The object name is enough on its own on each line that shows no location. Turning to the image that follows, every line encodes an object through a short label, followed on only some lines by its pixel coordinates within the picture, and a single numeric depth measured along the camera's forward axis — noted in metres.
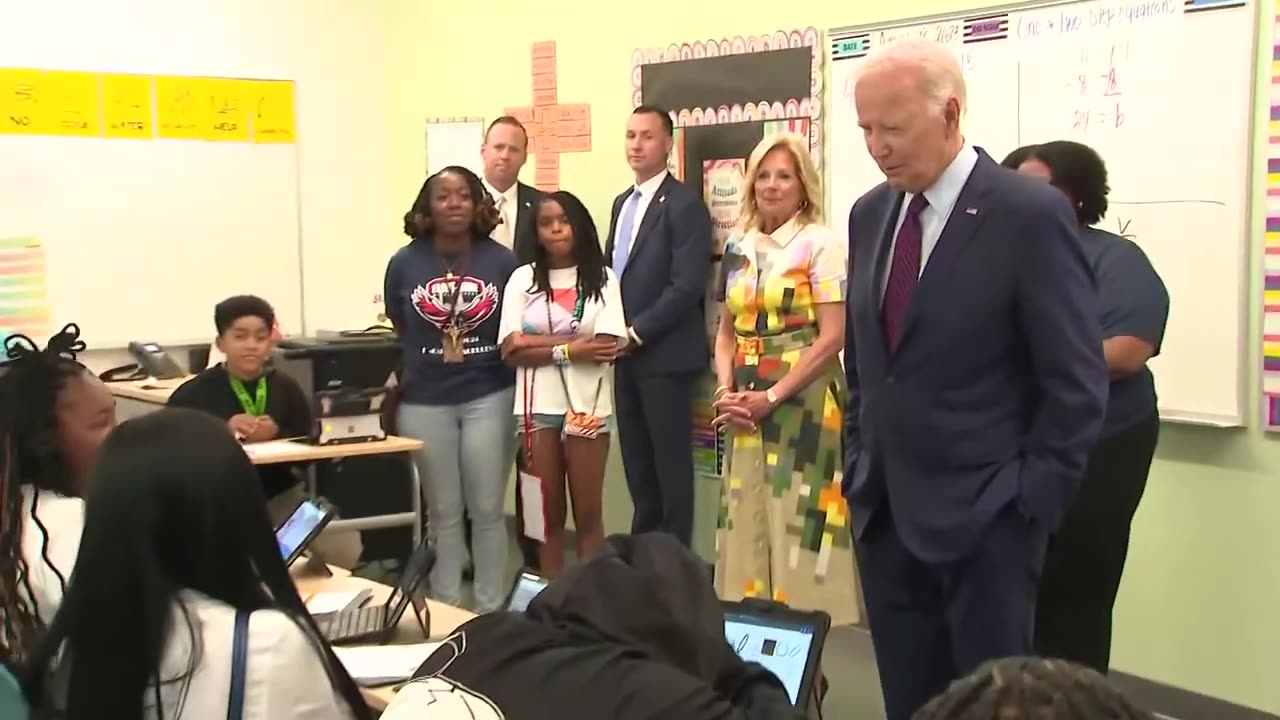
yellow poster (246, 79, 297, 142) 6.66
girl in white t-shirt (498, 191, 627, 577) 4.62
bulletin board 4.70
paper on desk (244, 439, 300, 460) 4.04
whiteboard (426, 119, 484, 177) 6.40
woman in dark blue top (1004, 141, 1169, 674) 3.08
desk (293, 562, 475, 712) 2.18
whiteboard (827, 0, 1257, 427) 3.51
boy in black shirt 4.29
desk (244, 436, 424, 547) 4.07
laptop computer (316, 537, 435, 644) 2.53
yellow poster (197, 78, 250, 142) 6.54
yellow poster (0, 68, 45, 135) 6.02
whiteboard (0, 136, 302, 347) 6.17
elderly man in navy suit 2.21
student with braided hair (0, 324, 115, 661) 2.25
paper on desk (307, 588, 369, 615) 2.66
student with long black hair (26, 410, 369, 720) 1.66
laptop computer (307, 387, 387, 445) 4.27
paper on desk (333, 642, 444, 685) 2.23
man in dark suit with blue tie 4.72
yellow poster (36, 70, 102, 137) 6.12
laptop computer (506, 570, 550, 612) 2.58
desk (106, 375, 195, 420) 5.49
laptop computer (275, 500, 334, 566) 2.94
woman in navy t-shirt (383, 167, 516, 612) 4.61
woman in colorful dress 4.05
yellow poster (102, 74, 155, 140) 6.27
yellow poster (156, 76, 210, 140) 6.41
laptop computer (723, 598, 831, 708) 2.39
